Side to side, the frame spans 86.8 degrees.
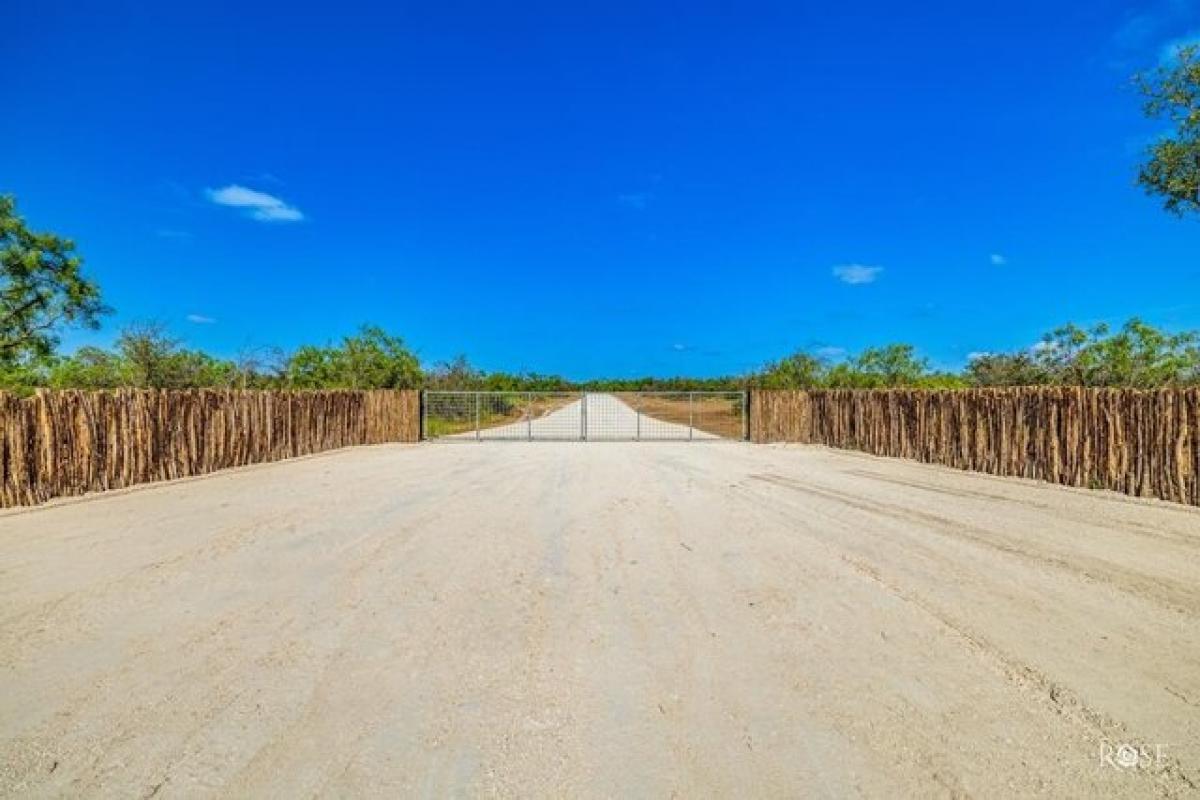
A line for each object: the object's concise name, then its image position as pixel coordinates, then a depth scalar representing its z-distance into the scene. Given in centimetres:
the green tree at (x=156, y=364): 1667
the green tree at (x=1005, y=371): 1902
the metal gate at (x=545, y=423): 2044
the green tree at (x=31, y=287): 1822
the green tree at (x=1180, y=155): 1312
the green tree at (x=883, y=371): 2381
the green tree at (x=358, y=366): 2373
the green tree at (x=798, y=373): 2570
